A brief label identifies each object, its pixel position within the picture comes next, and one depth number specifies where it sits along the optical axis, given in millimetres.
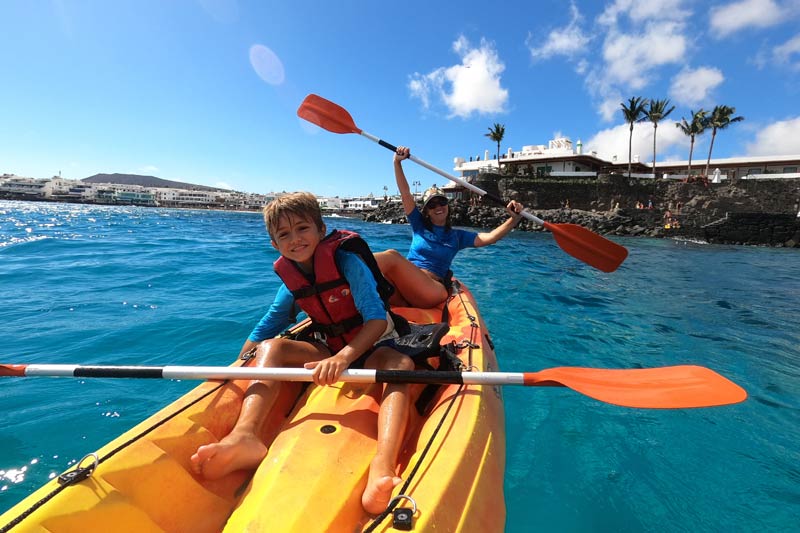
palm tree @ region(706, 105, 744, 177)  37219
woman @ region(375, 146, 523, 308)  4668
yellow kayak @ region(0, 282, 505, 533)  1383
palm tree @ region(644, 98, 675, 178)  39406
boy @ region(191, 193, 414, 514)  1766
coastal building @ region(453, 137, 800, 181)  38469
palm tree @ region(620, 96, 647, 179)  40406
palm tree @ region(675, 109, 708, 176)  38234
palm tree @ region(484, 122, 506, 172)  47312
